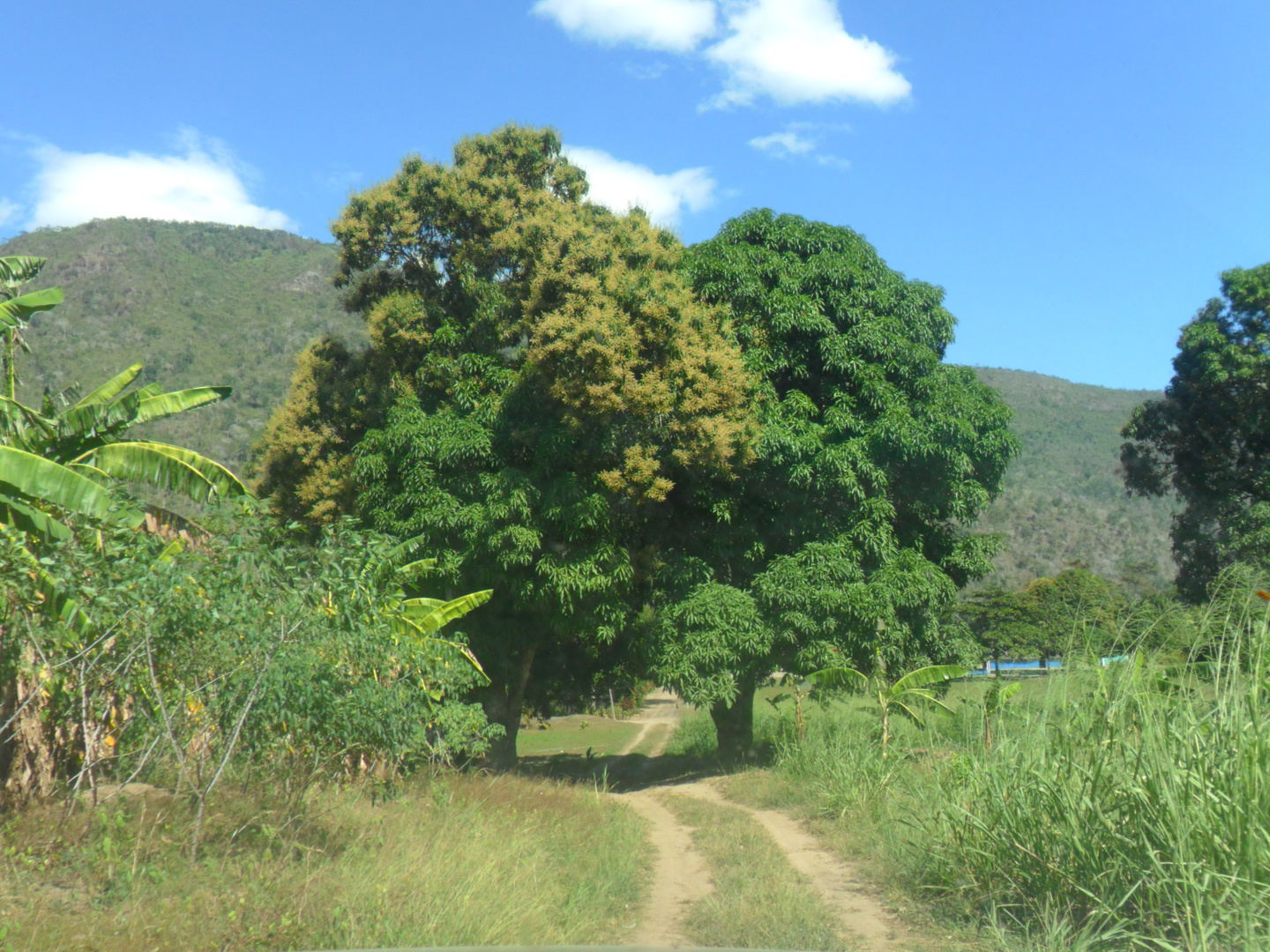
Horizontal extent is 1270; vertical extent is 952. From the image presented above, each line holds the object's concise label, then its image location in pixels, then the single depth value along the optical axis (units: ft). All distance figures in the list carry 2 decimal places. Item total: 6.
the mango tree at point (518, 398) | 46.91
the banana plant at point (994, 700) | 24.51
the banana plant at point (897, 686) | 46.37
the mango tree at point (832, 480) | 50.21
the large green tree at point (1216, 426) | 83.05
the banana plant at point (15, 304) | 36.17
